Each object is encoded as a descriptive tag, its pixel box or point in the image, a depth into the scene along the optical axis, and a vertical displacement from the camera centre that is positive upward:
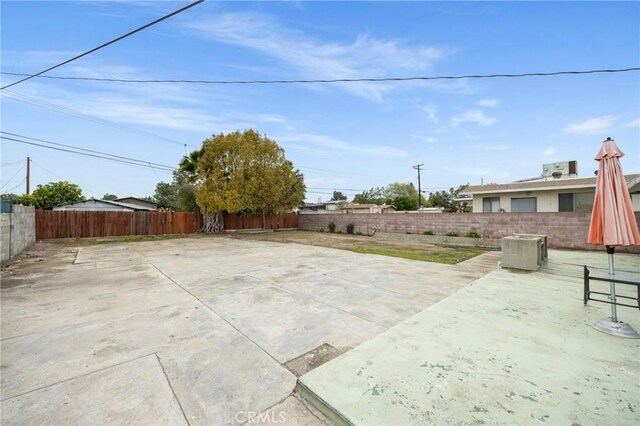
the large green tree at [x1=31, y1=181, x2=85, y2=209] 30.76 +2.99
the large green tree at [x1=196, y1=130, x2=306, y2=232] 17.91 +3.06
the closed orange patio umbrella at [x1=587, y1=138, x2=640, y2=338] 3.00 -0.02
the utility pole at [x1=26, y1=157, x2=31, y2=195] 22.96 +4.36
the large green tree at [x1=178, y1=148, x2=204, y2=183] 19.19 +4.01
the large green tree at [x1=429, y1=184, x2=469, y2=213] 44.72 +3.22
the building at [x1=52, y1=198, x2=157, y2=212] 25.26 +1.16
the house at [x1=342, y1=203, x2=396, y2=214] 37.74 +1.09
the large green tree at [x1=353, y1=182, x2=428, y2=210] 55.69 +5.30
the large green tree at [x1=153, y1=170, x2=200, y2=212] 37.31 +3.97
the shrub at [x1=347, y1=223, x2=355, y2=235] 18.88 -0.92
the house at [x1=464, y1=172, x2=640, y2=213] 12.98 +0.99
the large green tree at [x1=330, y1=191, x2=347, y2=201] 75.36 +5.71
